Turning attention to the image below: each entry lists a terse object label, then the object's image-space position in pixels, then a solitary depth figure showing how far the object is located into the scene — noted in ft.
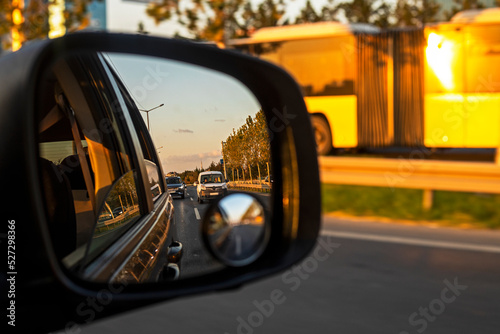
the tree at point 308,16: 60.64
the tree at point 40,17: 30.57
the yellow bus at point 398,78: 43.21
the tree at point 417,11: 58.44
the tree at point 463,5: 59.21
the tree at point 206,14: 38.24
